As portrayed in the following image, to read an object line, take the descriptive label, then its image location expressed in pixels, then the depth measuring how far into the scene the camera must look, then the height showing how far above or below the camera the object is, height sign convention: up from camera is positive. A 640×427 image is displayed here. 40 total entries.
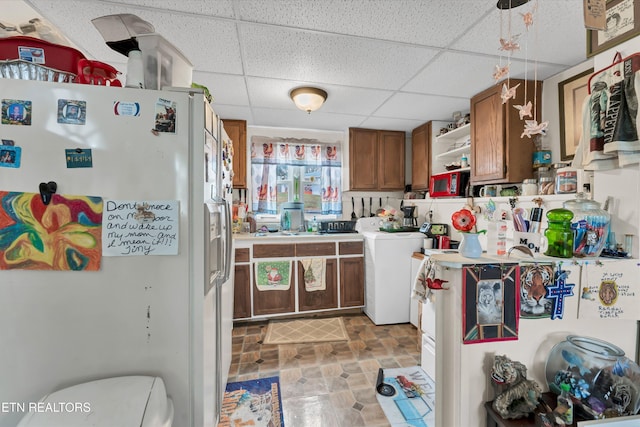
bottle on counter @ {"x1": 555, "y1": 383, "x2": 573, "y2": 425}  0.79 -0.62
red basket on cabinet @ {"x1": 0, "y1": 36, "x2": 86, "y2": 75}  0.97 +0.62
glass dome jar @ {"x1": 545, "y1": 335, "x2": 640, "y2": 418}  0.81 -0.56
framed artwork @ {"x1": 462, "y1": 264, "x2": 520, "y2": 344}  0.91 -0.33
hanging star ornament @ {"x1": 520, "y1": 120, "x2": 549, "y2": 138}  1.21 +0.40
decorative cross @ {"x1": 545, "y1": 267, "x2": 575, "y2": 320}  0.95 -0.30
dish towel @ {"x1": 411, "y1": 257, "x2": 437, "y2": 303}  1.84 -0.57
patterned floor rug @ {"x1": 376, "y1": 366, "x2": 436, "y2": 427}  1.56 -1.27
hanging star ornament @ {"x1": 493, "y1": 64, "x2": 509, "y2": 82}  1.21 +0.66
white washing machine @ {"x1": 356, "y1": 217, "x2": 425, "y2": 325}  2.82 -0.72
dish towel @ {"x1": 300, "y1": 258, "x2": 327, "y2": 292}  2.93 -0.72
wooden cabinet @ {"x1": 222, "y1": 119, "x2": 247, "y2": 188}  3.12 +0.83
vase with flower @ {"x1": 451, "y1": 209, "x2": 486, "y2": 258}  1.00 -0.09
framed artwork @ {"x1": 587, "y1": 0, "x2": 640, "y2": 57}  0.99 +0.75
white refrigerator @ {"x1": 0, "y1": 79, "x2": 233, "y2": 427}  0.90 -0.10
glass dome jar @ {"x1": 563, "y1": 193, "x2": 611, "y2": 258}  0.98 -0.08
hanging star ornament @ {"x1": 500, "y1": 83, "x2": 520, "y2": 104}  1.18 +0.55
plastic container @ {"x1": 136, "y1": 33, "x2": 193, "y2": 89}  1.01 +0.63
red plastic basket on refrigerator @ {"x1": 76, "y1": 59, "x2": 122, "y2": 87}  1.00 +0.56
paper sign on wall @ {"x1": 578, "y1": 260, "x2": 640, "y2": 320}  0.96 -0.31
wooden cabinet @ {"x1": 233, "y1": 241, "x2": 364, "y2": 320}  2.82 -0.80
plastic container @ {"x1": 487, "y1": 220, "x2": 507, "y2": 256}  1.05 -0.11
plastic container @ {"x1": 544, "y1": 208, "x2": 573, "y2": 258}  0.98 -0.09
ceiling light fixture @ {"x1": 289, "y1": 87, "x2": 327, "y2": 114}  2.27 +1.04
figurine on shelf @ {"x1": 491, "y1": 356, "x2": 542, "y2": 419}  0.85 -0.61
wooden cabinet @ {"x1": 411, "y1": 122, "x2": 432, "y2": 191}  3.20 +0.72
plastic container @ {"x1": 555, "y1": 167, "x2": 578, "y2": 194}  1.70 +0.20
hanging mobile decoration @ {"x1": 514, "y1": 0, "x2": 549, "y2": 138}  1.12 +0.46
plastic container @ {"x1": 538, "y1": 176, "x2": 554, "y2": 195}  1.86 +0.19
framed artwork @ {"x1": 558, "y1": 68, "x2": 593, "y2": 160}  1.86 +0.78
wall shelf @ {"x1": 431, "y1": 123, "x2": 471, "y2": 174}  2.98 +0.77
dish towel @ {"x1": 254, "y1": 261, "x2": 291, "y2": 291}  2.84 -0.71
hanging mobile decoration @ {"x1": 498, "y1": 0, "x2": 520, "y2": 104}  1.14 +0.74
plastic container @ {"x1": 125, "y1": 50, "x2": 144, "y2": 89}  1.00 +0.57
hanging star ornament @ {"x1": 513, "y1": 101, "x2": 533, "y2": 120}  1.15 +0.46
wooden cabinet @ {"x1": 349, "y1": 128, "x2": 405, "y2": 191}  3.43 +0.72
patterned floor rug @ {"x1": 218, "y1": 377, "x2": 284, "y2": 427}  1.55 -1.27
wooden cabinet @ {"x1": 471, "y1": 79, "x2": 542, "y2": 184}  2.16 +0.63
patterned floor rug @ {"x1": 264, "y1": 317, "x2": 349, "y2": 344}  2.53 -1.26
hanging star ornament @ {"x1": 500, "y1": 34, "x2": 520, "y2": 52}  1.13 +0.75
